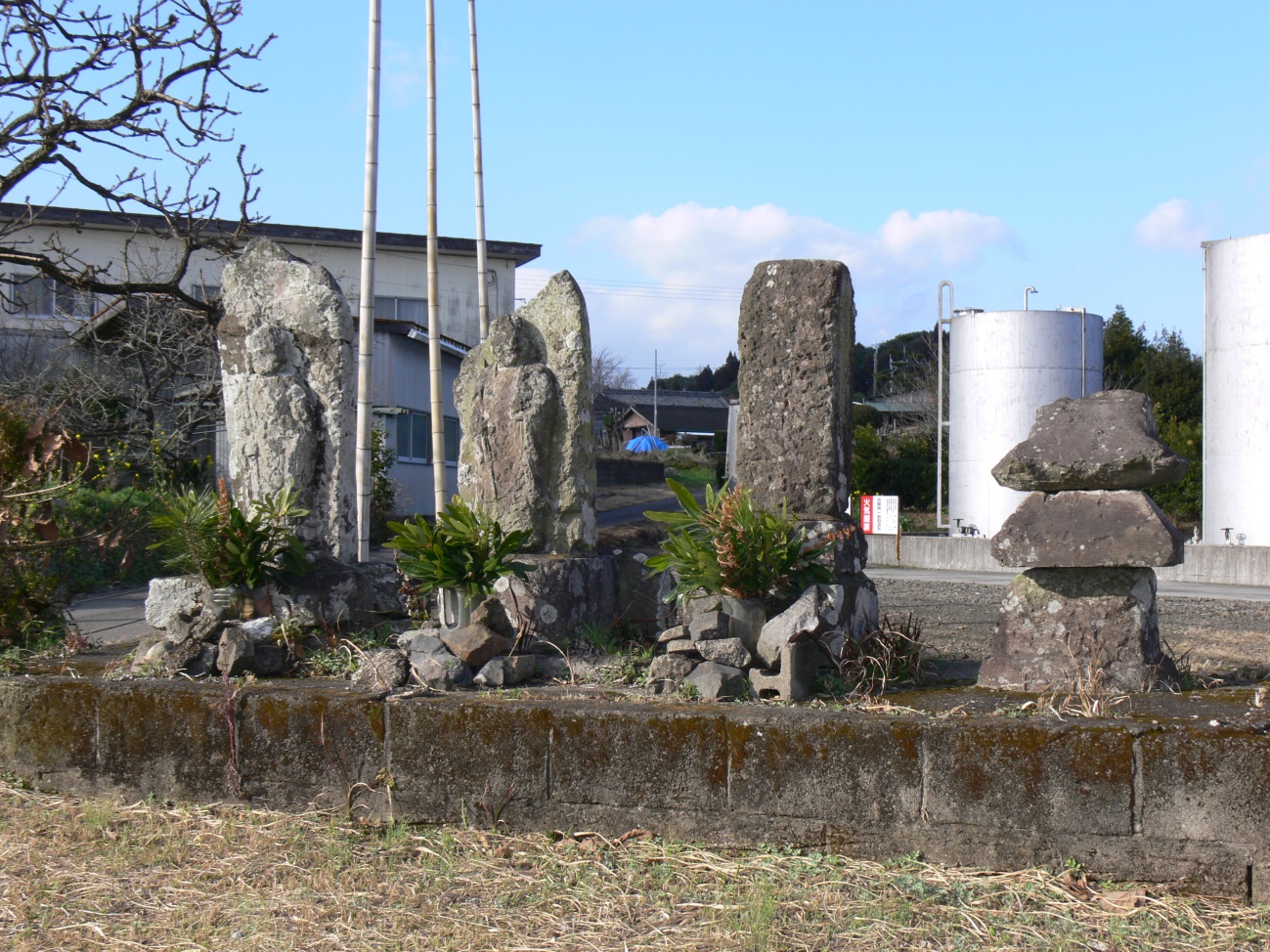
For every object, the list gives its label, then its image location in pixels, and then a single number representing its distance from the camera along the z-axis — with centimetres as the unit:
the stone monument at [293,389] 629
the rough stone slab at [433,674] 503
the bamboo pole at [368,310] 720
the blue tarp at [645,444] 4597
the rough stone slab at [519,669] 524
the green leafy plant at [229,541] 584
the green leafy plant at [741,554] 533
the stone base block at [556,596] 579
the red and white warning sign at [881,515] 1734
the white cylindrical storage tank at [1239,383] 1577
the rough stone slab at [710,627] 523
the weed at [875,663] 512
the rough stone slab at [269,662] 546
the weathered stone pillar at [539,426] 611
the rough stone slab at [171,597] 589
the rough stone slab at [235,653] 536
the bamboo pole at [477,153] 1012
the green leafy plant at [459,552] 554
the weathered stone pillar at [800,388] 605
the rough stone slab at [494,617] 543
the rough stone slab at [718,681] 485
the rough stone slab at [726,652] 514
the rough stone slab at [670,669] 502
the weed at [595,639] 577
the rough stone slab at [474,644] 526
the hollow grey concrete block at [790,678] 492
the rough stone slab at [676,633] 542
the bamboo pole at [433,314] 904
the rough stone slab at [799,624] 512
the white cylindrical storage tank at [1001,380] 1869
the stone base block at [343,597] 596
